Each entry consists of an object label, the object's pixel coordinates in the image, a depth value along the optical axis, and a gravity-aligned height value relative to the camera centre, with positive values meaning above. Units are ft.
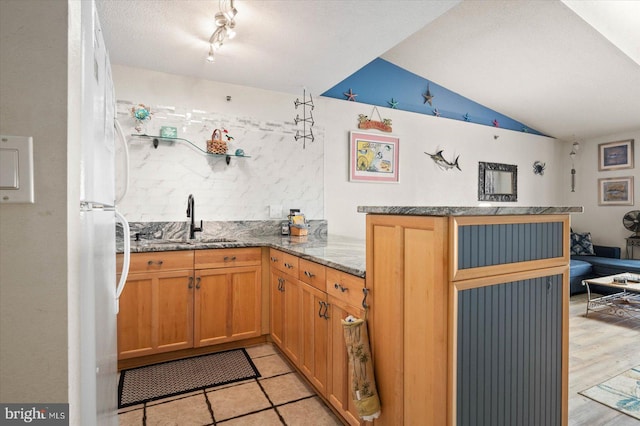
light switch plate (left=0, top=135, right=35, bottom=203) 2.19 +0.28
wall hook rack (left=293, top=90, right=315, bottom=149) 12.22 +3.35
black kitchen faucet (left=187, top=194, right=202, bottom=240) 9.93 -0.12
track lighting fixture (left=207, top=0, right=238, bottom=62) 6.94 +4.13
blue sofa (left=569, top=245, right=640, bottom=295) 15.17 -2.59
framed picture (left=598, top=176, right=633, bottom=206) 17.93 +1.12
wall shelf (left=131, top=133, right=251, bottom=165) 10.12 +2.14
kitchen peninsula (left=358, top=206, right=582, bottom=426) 4.03 -1.36
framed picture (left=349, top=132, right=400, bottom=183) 13.33 +2.19
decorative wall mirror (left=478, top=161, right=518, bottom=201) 16.89 +1.54
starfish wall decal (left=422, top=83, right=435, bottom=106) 15.11 +5.18
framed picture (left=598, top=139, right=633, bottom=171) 17.98 +3.12
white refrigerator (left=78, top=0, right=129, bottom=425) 2.94 -0.24
